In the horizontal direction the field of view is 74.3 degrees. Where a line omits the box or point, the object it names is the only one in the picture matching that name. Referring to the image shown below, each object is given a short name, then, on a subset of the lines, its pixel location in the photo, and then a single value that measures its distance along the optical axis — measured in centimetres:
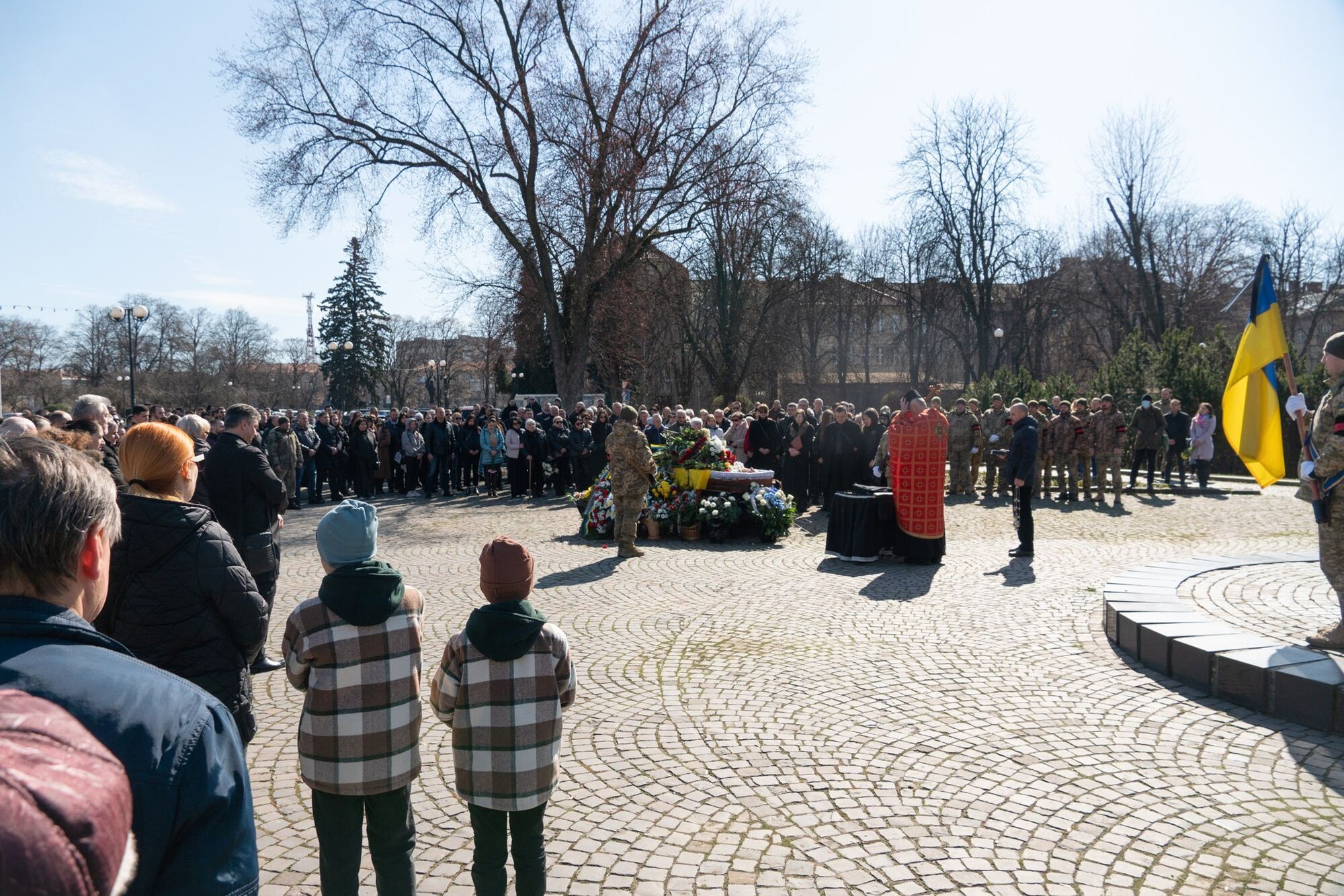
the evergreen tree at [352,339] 5550
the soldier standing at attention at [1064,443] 1689
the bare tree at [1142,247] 3444
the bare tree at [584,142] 2131
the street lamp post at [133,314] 2547
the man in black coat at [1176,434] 1861
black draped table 1060
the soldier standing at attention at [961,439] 1775
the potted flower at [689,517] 1286
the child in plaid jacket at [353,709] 304
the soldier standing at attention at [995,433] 1816
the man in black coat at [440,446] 1942
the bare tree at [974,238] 3791
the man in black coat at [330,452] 1895
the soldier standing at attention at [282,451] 1540
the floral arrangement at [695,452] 1344
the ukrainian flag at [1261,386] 704
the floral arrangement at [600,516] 1283
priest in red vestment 1054
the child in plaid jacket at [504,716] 303
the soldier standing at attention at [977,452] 1855
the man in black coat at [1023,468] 1066
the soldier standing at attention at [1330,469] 574
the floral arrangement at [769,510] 1267
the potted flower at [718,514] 1270
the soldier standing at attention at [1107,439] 1644
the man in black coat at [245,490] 633
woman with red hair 346
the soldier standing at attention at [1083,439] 1683
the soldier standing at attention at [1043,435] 1666
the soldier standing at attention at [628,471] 1096
